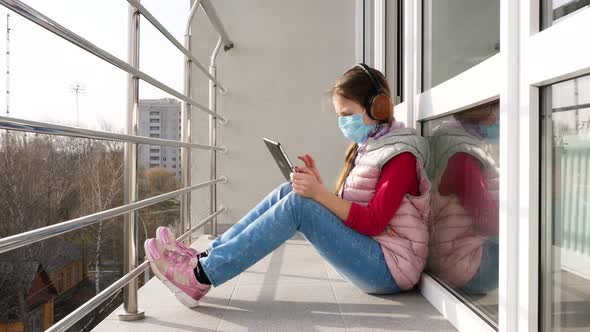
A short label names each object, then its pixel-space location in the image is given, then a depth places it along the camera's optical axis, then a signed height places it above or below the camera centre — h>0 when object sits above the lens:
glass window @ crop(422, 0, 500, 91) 1.14 +0.35
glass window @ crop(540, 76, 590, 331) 0.77 -0.05
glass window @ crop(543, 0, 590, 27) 0.79 +0.26
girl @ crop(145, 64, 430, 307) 1.44 -0.14
